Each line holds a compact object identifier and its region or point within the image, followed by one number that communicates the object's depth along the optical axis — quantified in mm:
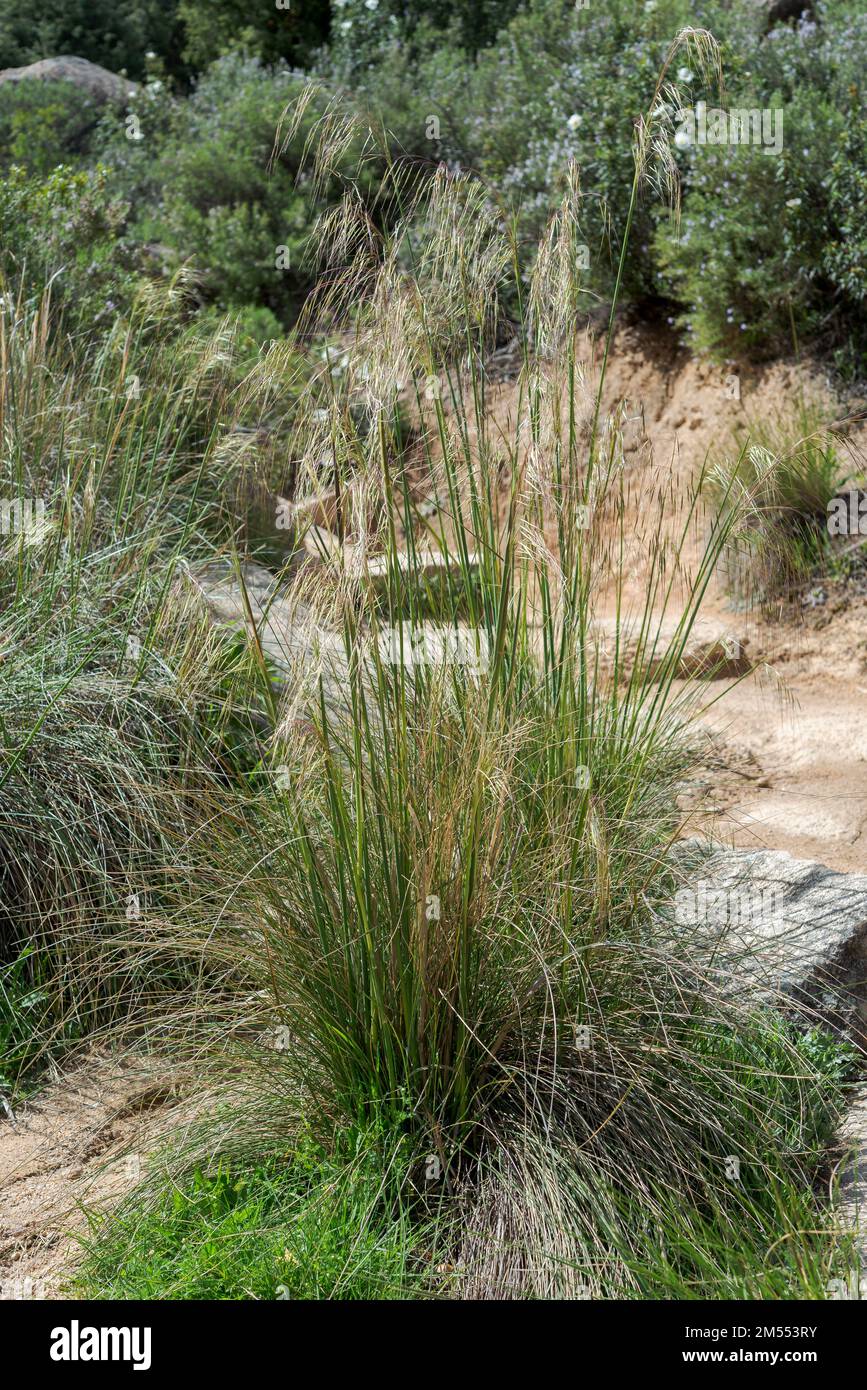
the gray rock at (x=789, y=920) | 3066
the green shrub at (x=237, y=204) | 9383
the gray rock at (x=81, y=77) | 13492
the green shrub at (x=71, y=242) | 6504
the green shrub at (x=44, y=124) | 10820
